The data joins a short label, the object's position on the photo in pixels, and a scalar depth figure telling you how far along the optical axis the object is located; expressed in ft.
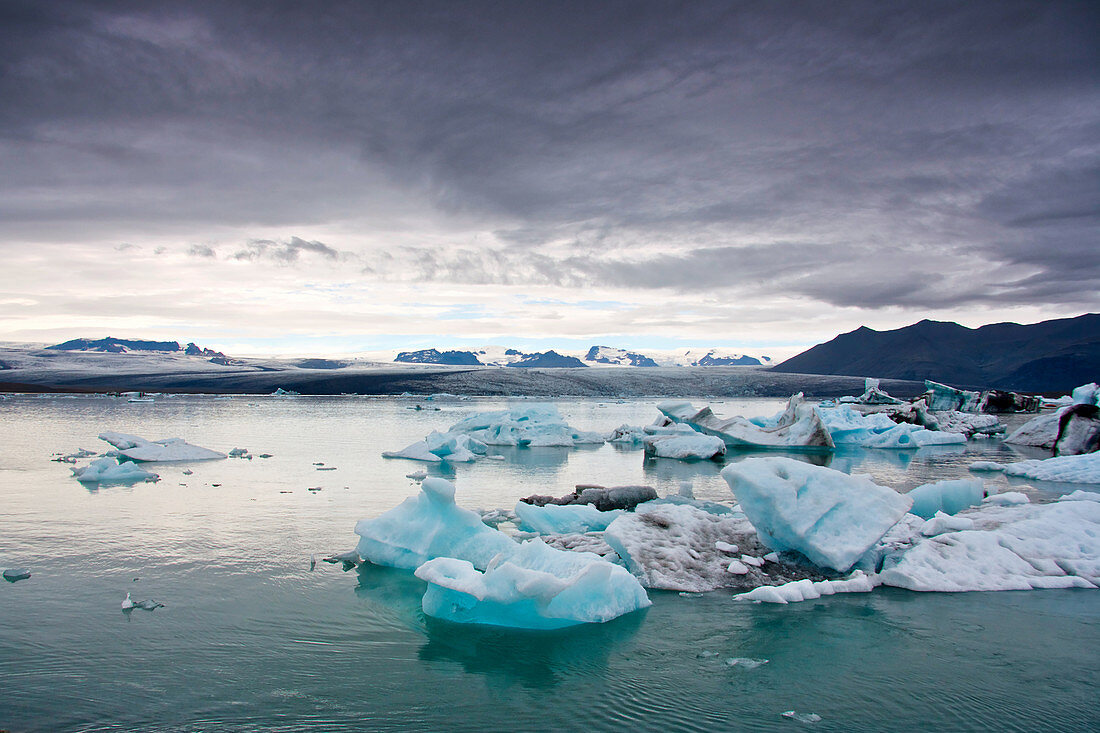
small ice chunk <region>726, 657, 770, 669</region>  12.45
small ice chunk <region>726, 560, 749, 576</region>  18.02
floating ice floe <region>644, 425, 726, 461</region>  50.85
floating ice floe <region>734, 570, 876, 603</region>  16.38
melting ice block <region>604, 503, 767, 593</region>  17.61
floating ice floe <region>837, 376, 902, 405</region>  143.46
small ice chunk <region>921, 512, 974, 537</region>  21.61
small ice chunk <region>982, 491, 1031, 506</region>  25.86
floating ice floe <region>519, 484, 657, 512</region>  27.20
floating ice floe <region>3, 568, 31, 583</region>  16.85
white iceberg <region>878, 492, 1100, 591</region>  17.87
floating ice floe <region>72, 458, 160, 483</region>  33.17
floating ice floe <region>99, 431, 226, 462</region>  41.06
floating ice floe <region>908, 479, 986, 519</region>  25.49
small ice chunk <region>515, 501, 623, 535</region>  22.76
